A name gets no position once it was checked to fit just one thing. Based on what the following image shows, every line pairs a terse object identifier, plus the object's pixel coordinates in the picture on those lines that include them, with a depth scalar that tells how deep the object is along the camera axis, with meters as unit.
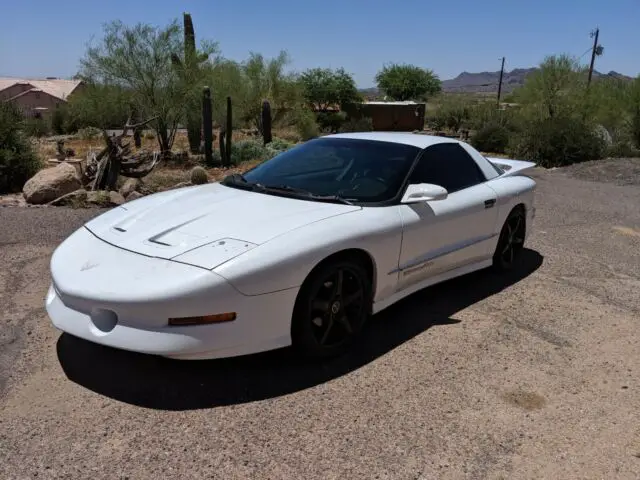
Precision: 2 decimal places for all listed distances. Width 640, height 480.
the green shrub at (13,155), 11.08
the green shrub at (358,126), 27.70
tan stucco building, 51.14
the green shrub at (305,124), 27.41
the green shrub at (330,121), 31.94
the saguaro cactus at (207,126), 16.45
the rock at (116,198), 8.99
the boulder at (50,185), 9.30
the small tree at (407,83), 56.19
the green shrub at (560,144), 16.97
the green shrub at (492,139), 21.86
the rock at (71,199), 8.87
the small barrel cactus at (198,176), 11.32
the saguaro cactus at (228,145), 16.12
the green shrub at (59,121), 31.70
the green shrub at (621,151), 17.71
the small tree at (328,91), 35.47
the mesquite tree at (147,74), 18.97
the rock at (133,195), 9.86
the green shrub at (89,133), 22.55
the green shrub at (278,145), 17.95
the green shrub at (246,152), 16.62
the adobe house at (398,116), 31.69
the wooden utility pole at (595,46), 56.79
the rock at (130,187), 10.10
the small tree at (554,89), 23.08
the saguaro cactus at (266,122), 18.86
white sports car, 3.15
